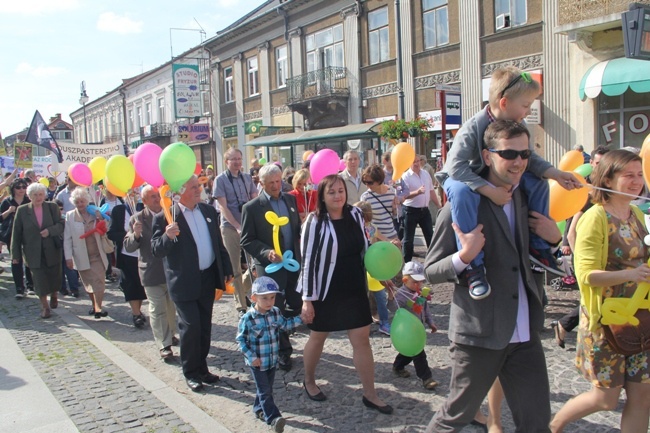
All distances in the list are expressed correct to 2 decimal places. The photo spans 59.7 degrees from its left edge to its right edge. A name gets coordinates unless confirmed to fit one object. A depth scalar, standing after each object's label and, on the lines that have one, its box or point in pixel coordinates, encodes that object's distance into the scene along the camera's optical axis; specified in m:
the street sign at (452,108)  11.84
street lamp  53.59
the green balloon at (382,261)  4.05
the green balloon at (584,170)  5.64
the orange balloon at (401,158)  7.71
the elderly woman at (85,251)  7.82
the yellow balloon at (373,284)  4.81
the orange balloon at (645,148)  3.41
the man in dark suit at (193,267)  4.90
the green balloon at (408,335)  3.95
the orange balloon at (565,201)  3.74
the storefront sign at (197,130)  29.11
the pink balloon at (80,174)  8.62
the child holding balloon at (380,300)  5.77
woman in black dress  4.17
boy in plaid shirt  4.10
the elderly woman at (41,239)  8.02
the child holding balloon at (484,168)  2.66
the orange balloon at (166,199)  5.07
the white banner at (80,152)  12.45
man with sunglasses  2.69
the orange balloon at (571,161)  5.59
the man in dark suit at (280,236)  5.27
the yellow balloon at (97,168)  8.76
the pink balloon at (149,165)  5.45
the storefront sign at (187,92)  28.50
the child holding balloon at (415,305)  4.55
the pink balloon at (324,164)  6.55
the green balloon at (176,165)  4.91
